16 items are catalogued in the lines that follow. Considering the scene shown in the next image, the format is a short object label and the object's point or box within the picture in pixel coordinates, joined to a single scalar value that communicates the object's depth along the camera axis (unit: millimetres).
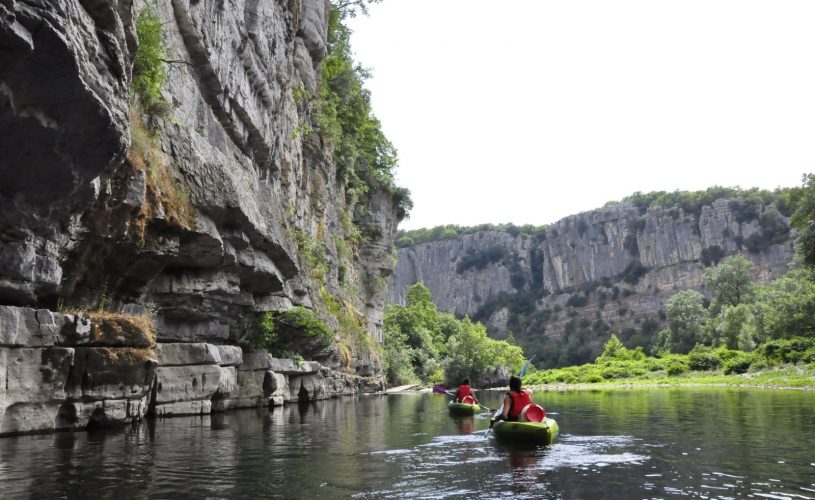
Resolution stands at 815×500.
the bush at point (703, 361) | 51062
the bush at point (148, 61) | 16172
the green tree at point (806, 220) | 37688
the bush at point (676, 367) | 52778
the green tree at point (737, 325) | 55750
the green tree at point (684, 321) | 81562
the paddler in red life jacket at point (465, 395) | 22984
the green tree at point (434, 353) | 61906
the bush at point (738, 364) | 44038
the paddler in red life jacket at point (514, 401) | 13664
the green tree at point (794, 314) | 42156
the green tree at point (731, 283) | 85500
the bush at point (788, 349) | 38312
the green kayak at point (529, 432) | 12547
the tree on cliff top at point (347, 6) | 45500
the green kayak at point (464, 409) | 21859
